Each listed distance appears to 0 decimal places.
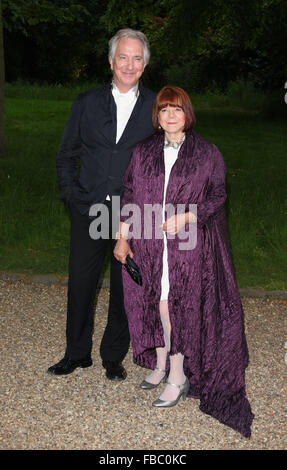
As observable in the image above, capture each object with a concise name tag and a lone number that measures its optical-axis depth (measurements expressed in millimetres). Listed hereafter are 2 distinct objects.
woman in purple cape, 3834
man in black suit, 3996
